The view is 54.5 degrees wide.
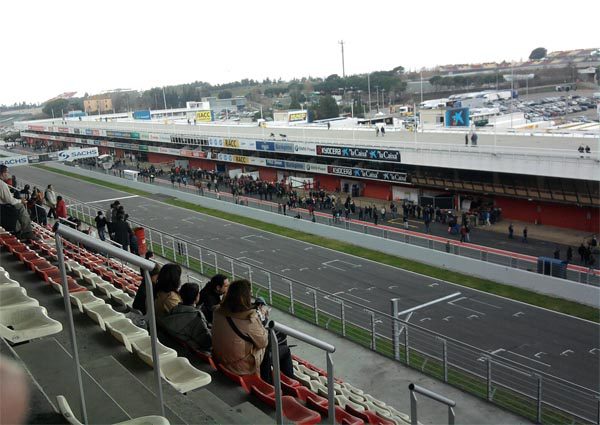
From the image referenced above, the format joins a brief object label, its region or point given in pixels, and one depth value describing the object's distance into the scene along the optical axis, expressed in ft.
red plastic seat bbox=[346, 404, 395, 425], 18.08
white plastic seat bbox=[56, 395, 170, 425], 8.45
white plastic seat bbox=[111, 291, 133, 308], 20.82
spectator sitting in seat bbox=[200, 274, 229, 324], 18.11
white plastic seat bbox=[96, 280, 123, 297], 22.31
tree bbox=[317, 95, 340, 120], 268.62
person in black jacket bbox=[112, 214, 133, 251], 41.22
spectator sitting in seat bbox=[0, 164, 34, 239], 27.04
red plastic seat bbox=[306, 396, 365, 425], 16.11
